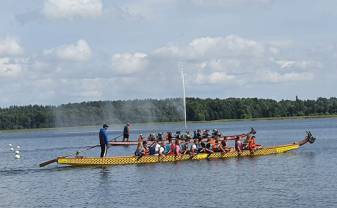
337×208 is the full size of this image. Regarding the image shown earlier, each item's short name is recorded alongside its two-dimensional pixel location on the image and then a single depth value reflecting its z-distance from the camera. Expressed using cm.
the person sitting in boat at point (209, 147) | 4478
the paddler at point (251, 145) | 4619
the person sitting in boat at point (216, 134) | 4556
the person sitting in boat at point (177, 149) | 4362
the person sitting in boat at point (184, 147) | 4447
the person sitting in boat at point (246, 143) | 4634
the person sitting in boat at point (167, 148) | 4407
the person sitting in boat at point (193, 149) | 4444
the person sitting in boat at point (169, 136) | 4698
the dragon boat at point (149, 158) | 4132
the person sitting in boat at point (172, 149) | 4362
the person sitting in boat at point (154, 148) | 4316
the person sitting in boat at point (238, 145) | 4560
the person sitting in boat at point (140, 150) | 4255
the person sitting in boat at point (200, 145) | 4484
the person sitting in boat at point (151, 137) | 4775
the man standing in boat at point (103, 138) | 4169
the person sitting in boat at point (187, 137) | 4530
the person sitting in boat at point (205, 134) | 4700
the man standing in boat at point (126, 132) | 5491
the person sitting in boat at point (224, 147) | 4494
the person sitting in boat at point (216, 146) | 4495
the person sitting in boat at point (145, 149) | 4291
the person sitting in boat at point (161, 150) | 4303
